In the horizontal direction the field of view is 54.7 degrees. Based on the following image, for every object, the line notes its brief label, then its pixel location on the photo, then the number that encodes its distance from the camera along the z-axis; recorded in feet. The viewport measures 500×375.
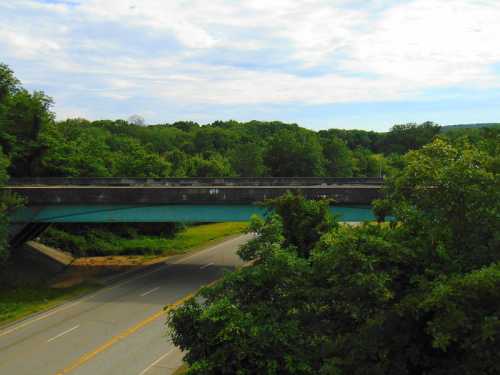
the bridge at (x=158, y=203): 99.76
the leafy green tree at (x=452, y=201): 32.68
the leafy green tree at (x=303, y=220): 57.41
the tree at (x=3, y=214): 87.56
